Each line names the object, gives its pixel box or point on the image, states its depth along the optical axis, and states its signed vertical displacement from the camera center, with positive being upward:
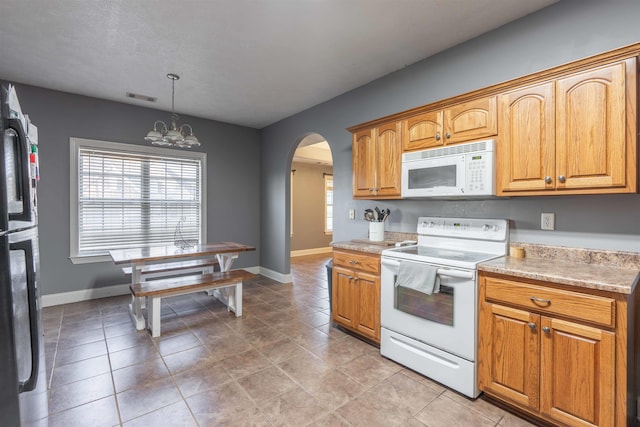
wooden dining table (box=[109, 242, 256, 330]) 3.03 -0.46
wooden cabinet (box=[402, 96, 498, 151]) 2.21 +0.69
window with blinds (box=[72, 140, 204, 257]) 4.12 +0.23
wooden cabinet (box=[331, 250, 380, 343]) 2.65 -0.75
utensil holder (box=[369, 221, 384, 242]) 3.20 -0.20
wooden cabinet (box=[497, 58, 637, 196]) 1.68 +0.47
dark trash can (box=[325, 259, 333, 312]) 3.64 -0.77
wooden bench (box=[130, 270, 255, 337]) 2.96 -0.79
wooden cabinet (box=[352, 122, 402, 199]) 2.84 +0.49
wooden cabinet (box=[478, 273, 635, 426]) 1.48 -0.79
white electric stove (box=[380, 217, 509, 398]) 1.99 -0.66
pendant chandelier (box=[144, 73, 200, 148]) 3.14 +0.78
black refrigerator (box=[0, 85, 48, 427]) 0.96 -0.25
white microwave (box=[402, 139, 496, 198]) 2.19 +0.32
